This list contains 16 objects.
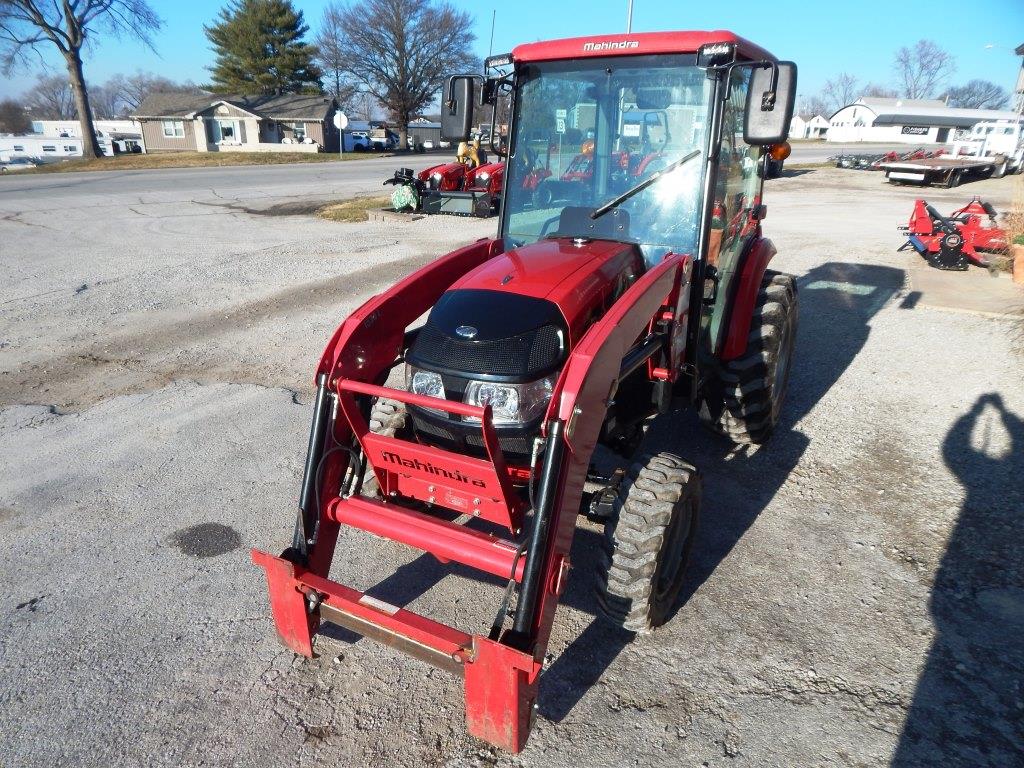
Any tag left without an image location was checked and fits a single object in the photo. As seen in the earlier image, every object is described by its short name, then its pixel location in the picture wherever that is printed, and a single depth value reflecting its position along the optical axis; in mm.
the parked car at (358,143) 47656
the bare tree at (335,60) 46431
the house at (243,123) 45219
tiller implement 10492
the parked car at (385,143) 48197
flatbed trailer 23281
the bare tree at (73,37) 33281
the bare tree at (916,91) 92875
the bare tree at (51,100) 94750
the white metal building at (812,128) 86188
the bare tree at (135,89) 101688
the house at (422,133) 52888
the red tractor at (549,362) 2557
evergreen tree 46406
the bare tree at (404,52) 43469
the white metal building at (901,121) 61247
